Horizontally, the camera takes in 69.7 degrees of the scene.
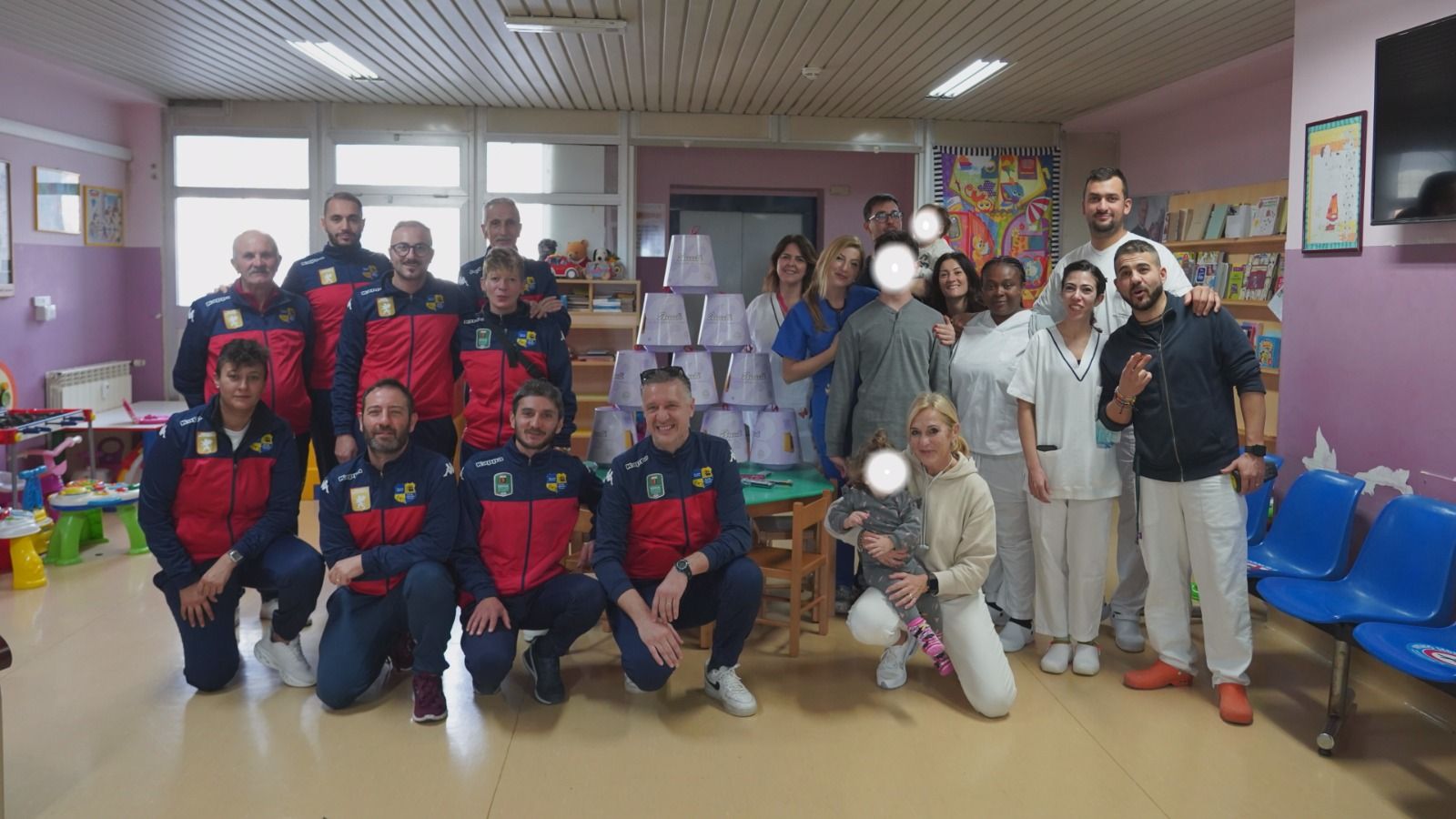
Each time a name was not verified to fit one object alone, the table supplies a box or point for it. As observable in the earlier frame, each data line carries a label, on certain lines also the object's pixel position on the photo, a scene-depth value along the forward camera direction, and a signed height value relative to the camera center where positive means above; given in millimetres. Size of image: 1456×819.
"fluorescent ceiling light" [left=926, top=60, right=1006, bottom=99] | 7023 +1858
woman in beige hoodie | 3561 -769
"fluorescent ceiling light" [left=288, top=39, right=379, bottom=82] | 6624 +1796
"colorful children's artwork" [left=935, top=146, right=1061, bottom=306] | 9188 +1242
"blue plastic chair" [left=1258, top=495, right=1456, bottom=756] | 3324 -816
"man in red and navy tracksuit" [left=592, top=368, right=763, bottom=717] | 3590 -717
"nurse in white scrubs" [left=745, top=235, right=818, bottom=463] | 4691 +136
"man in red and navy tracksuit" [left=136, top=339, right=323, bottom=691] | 3596 -687
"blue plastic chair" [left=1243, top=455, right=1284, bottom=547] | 4371 -700
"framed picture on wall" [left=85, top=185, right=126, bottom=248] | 7969 +854
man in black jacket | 3562 -303
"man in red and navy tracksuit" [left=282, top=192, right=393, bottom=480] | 4449 +193
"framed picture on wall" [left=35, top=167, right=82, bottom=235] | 7207 +880
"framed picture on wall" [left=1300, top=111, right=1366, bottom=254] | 4250 +674
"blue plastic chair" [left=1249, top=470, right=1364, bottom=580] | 3840 -712
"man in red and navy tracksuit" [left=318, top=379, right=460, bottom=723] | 3473 -752
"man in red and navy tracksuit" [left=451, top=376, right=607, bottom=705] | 3600 -734
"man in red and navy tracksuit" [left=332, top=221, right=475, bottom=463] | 4031 -24
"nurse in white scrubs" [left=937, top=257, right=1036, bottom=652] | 4125 -268
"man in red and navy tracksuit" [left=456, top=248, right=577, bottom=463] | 4004 -90
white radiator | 7285 -453
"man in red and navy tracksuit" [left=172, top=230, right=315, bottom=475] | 4109 +2
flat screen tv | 3713 +816
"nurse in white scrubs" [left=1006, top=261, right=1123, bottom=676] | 3805 -404
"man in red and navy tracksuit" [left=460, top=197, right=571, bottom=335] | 4523 +381
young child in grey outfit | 3590 -660
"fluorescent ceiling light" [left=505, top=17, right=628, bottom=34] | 5879 +1747
